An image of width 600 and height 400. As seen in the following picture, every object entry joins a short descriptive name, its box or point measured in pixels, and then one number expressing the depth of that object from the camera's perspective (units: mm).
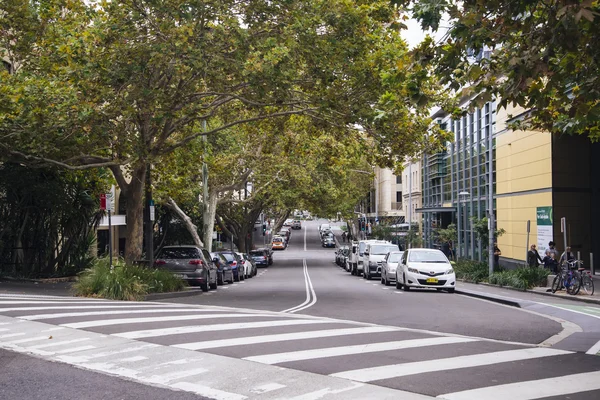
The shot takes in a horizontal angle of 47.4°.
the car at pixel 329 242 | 94438
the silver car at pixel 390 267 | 27391
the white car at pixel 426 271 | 23453
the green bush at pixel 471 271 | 31297
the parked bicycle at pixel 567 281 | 21994
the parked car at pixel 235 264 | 32531
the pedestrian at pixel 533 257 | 27719
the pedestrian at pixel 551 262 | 27719
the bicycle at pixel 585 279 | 21844
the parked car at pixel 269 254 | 53162
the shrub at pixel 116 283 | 17531
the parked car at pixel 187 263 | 23094
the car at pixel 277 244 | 88362
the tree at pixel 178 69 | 16484
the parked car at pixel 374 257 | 33812
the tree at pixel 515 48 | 8406
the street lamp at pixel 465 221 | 44088
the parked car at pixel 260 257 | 50906
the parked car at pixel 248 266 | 35969
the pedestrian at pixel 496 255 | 32169
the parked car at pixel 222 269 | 29089
